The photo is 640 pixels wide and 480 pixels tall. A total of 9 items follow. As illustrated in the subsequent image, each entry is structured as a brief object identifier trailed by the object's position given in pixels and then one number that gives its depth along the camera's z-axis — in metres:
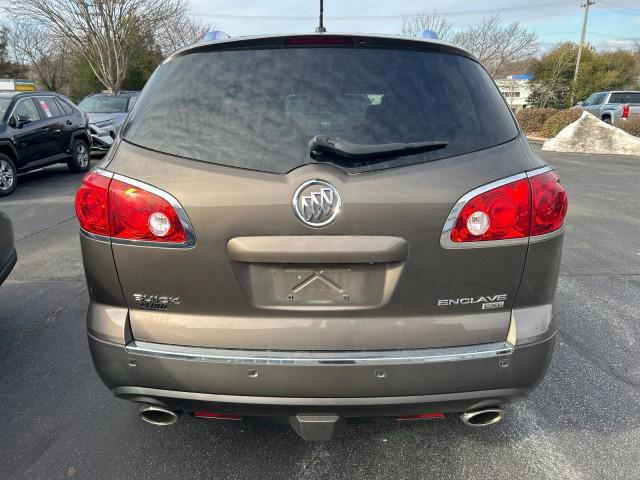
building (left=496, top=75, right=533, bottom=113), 34.88
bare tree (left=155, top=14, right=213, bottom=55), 31.93
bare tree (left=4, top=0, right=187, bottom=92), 23.81
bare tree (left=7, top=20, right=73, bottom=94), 43.56
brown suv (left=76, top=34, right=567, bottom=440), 1.62
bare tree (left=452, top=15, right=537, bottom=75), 33.00
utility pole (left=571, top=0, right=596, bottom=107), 30.65
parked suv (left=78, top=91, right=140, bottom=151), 12.48
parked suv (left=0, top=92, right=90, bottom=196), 8.58
